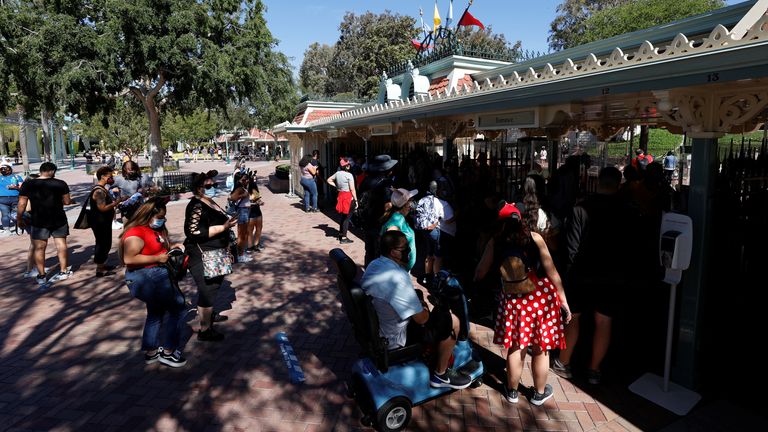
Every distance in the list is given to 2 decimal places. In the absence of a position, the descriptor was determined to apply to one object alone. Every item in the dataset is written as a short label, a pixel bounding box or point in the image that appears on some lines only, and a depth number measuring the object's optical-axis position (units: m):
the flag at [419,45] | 15.51
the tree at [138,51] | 13.32
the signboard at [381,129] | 9.28
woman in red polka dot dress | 3.15
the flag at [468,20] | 14.02
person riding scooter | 2.93
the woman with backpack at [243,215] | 7.37
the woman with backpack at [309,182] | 11.30
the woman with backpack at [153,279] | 3.67
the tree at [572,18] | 42.25
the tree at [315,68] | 48.28
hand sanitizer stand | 3.13
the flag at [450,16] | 14.25
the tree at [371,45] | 40.38
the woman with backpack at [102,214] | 6.22
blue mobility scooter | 2.95
